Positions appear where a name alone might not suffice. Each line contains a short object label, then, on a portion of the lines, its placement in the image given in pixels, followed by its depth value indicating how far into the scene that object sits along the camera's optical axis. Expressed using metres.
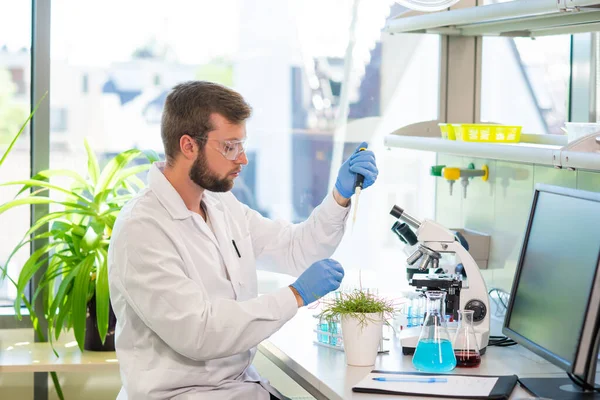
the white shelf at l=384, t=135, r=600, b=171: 1.88
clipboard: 1.82
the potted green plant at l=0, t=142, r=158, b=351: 2.89
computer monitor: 1.73
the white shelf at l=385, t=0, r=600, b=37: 2.03
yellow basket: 2.51
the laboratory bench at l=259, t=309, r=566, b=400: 1.93
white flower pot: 2.05
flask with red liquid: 2.08
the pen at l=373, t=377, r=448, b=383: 1.92
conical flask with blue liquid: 2.00
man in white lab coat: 1.98
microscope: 2.22
